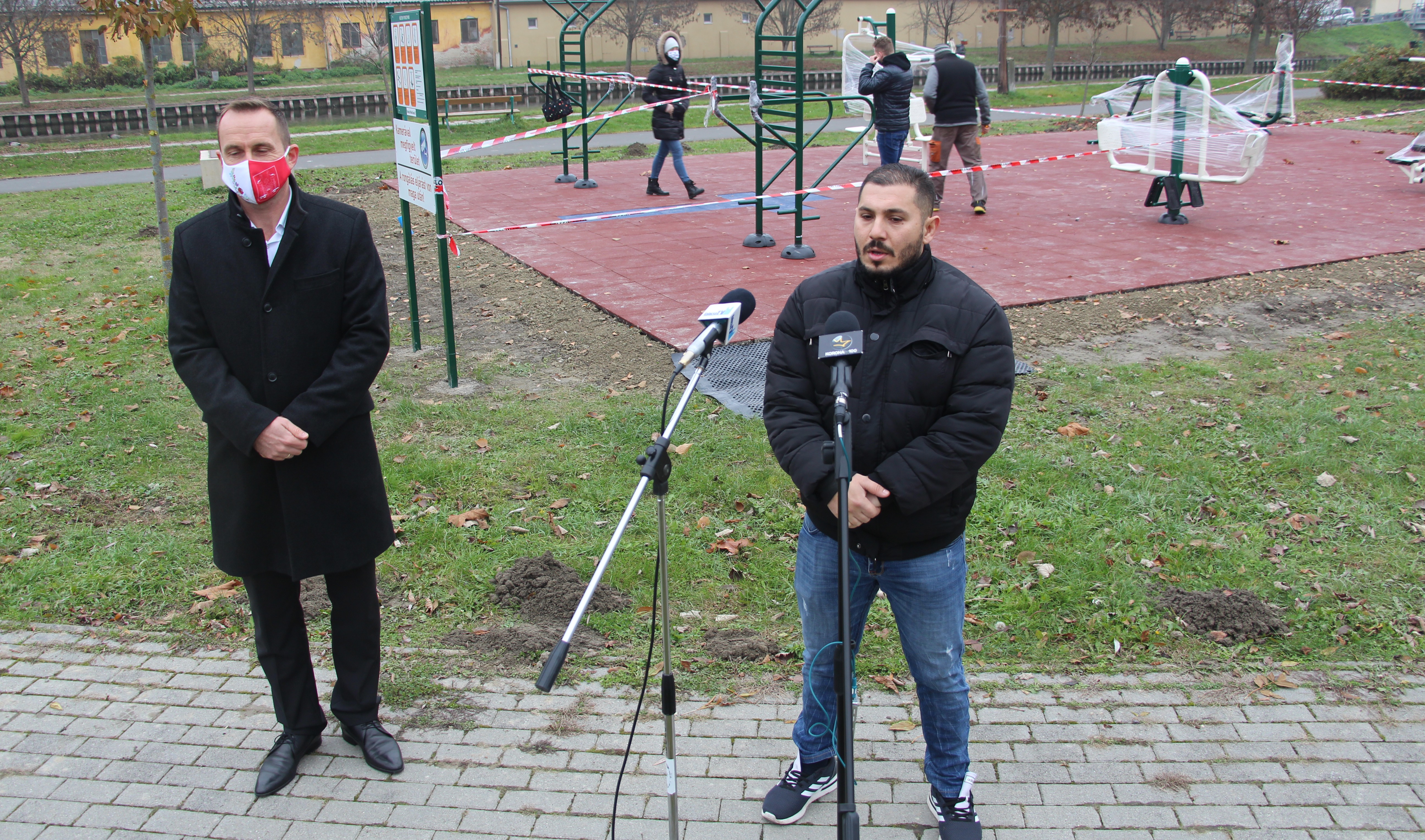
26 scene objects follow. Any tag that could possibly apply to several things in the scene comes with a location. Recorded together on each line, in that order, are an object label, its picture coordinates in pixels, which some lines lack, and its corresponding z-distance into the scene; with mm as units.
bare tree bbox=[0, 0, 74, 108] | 30734
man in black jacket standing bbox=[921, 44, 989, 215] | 12289
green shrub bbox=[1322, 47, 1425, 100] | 25109
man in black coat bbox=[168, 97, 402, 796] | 3209
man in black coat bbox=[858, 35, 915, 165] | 11367
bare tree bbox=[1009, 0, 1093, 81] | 39625
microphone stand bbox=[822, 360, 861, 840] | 2068
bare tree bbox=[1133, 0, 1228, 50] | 48344
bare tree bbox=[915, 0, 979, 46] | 50062
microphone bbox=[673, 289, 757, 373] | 2645
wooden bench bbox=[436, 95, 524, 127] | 23797
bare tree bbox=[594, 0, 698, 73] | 45094
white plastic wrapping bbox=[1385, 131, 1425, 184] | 13047
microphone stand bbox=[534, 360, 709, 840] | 2127
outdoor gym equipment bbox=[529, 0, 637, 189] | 14332
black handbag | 15289
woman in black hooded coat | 13359
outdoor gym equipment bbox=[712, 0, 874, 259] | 9555
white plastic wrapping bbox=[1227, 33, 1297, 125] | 19562
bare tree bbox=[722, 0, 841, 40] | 46594
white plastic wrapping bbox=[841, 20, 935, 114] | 14492
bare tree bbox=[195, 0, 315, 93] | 38656
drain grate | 6617
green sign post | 6840
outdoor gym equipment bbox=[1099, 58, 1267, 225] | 11203
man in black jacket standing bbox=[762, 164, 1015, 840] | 2781
